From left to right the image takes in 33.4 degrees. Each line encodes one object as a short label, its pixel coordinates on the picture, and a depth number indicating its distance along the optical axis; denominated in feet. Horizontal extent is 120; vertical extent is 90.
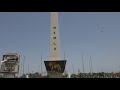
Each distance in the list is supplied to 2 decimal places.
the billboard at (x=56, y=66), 109.81
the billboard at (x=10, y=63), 125.29
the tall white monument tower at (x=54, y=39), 101.96
